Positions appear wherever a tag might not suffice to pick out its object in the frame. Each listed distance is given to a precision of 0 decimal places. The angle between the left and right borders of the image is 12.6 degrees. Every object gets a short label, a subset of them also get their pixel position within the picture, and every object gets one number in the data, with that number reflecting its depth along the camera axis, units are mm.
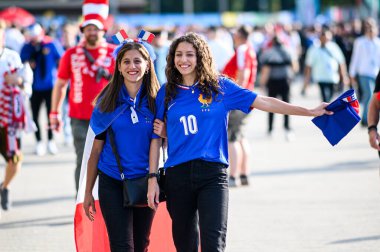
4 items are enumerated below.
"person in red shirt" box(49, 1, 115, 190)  16515
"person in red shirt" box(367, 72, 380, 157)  13257
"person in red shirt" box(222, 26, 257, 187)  20590
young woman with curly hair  10626
